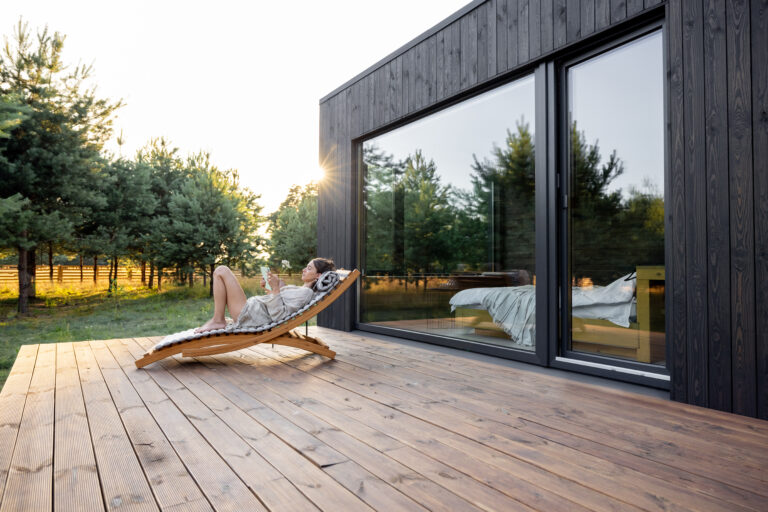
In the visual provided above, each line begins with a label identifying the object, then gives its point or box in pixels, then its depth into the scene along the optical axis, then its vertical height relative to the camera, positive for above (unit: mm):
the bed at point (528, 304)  2869 -290
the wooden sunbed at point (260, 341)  3289 -553
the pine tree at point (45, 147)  8328 +2064
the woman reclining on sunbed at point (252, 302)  3543 -297
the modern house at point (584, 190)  2273 +442
